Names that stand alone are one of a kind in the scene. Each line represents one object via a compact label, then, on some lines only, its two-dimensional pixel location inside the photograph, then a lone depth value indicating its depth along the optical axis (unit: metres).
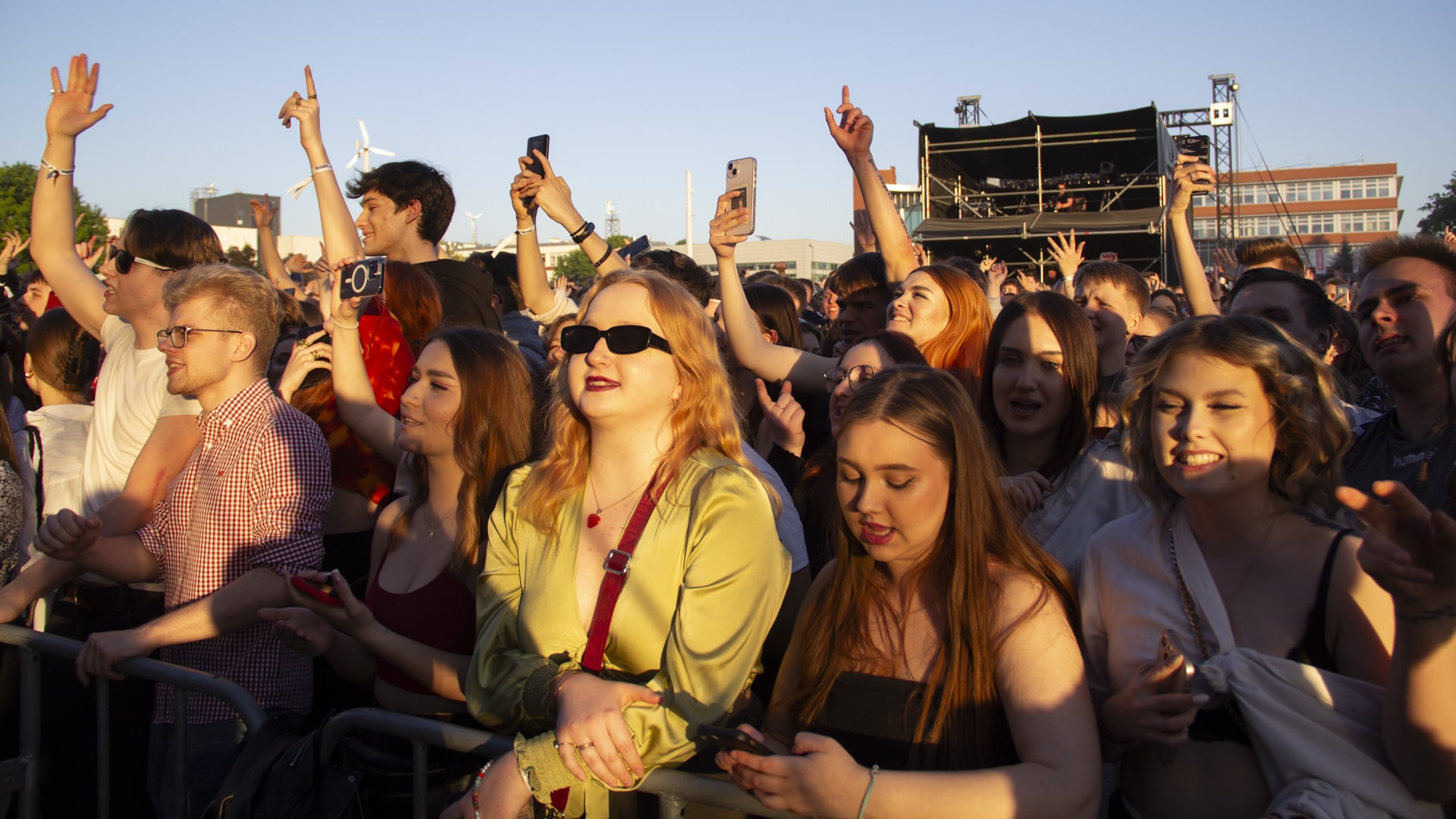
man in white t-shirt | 3.38
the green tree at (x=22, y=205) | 32.53
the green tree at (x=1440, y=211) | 42.03
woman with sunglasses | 1.99
